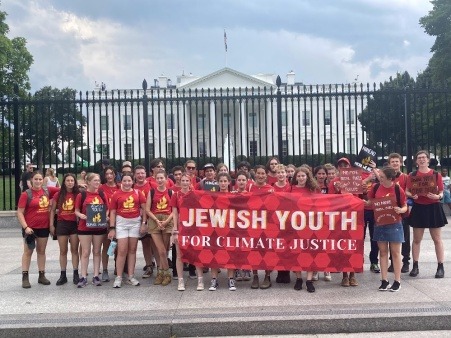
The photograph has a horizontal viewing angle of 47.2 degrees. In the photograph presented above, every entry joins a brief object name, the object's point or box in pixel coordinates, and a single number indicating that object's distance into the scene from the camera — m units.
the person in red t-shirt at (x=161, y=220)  7.75
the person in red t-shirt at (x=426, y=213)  7.73
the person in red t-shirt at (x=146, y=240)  8.14
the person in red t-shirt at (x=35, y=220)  7.66
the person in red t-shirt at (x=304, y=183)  7.59
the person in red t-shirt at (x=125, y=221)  7.62
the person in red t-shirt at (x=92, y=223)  7.65
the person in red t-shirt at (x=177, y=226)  7.46
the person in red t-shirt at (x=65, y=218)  7.75
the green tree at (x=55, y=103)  14.20
